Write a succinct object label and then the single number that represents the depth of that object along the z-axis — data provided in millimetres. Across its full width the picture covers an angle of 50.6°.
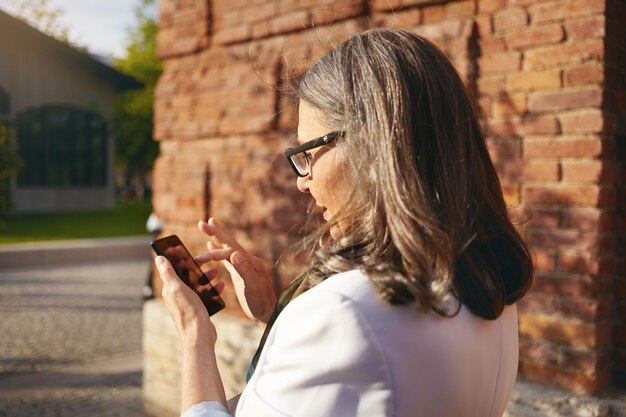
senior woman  1194
